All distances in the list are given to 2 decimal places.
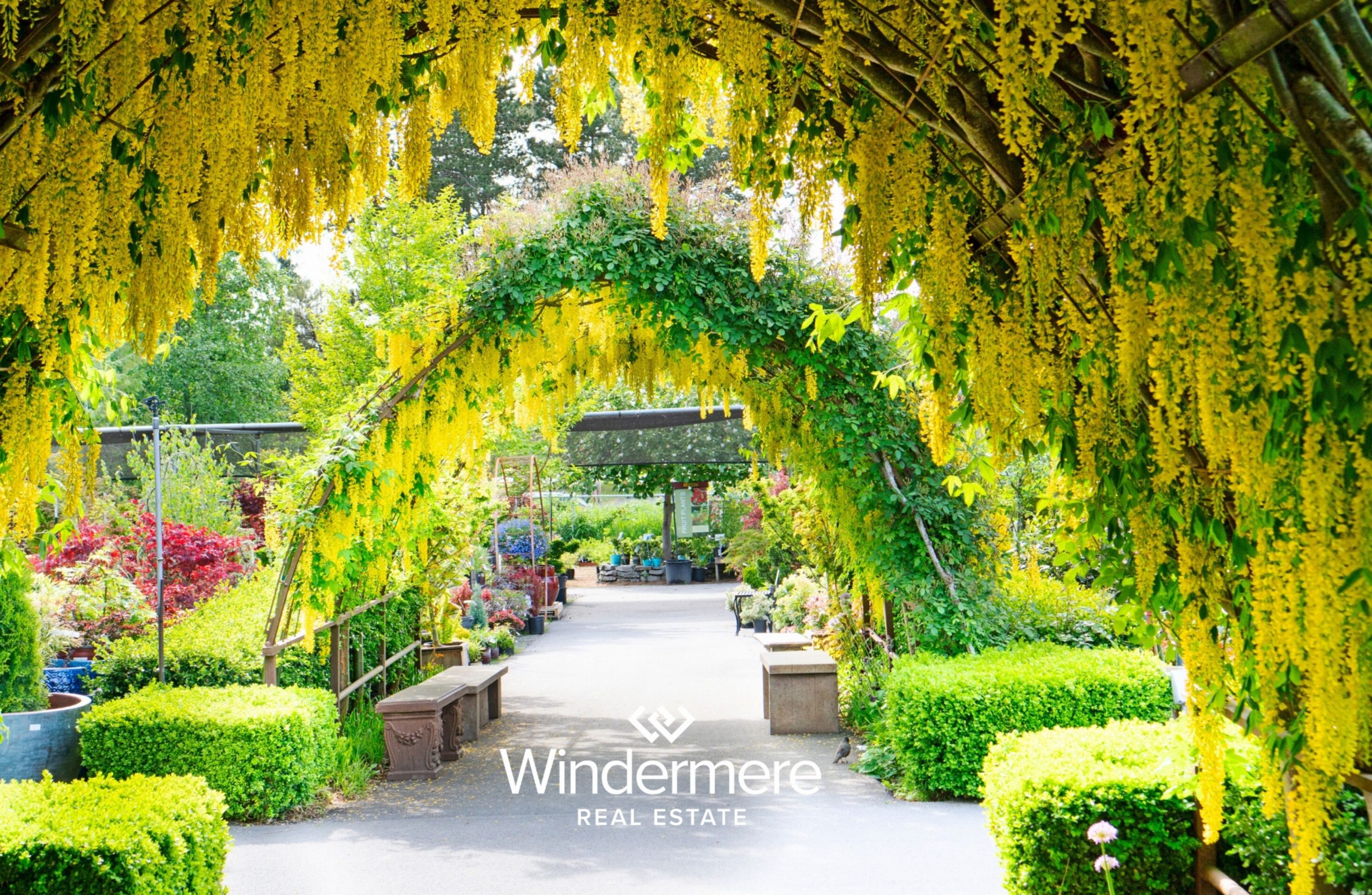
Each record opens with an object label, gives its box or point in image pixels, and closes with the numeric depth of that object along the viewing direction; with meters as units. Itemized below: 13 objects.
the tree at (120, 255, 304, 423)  21.94
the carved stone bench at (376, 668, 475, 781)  6.17
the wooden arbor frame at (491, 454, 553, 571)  12.85
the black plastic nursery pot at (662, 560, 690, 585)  21.09
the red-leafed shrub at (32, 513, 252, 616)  8.66
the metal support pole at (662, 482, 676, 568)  20.92
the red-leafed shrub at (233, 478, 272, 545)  12.78
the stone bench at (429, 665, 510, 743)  7.20
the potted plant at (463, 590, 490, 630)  11.48
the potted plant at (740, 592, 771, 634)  12.17
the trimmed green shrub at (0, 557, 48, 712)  5.75
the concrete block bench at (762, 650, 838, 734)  7.16
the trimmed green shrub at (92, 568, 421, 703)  5.98
